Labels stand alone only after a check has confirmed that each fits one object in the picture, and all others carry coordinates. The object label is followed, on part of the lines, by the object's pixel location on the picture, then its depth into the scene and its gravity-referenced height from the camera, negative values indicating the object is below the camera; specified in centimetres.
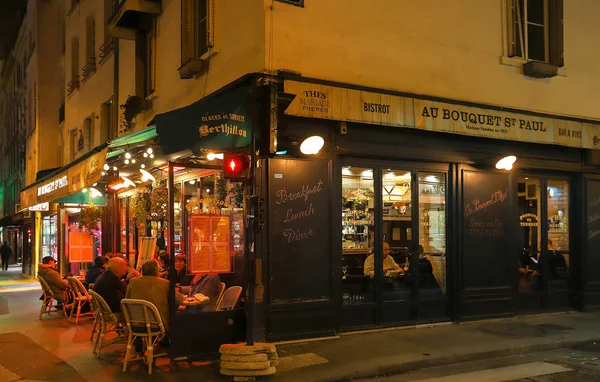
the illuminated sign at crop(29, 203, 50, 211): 1925 +36
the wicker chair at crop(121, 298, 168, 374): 728 -145
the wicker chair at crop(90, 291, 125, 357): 805 -156
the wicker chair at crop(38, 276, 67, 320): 1136 -169
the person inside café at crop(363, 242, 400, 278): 985 -94
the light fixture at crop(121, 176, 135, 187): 1334 +85
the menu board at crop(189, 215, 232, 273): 805 -43
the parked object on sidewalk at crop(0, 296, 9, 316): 1217 -200
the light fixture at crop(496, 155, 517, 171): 1091 +101
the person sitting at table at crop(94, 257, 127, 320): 853 -110
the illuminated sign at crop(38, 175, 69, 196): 1150 +73
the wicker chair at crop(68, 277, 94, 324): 1090 -161
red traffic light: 748 +68
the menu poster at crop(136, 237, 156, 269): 1189 -73
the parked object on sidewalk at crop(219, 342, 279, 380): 685 -185
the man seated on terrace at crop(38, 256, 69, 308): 1138 -137
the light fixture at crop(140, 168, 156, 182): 1195 +93
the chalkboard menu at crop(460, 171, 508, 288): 1075 -35
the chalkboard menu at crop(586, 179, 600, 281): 1227 -41
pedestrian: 2987 -205
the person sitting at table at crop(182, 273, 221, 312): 839 -114
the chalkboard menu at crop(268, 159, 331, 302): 872 -25
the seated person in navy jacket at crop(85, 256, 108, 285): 1135 -115
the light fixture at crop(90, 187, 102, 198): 1561 +68
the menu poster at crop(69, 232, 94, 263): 1485 -83
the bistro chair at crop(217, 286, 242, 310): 814 -126
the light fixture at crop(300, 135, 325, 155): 879 +113
